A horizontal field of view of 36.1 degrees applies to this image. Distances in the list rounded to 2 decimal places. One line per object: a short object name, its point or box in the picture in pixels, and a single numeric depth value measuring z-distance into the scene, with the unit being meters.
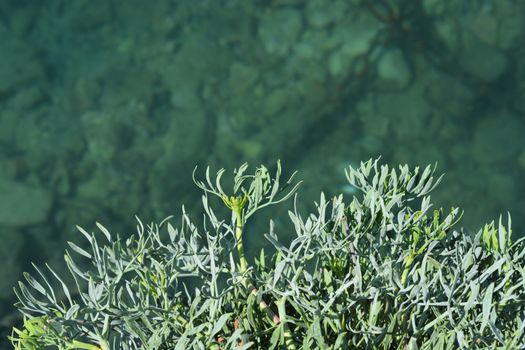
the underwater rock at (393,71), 3.34
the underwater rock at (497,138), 3.26
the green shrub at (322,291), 0.52
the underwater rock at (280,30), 3.38
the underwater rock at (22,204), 2.92
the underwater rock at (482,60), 3.44
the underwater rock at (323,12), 3.43
